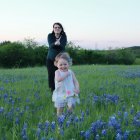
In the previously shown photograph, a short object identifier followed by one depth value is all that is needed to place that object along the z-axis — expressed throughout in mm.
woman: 8750
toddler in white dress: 6145
